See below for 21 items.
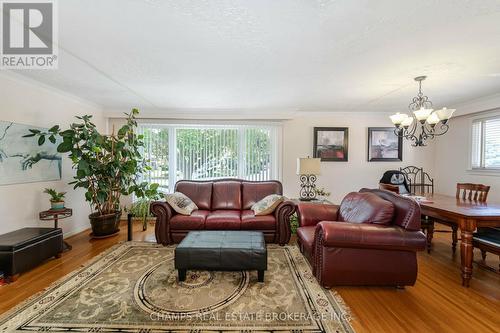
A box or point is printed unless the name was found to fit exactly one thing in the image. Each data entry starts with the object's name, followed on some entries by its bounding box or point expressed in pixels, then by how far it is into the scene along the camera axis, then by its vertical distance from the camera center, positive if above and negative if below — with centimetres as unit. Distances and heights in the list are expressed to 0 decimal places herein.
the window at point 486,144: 381 +40
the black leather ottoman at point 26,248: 237 -102
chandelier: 264 +62
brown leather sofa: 340 -92
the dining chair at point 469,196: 303 -44
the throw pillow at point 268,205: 355 -68
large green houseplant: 330 -4
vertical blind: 488 +28
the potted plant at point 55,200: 317 -55
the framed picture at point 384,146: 487 +42
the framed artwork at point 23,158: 281 +7
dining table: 223 -57
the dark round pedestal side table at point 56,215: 304 -75
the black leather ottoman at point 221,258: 228 -99
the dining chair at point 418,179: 488 -32
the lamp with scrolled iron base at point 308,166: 409 -4
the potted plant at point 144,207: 422 -88
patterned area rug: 175 -130
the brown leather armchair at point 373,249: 214 -86
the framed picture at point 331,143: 485 +48
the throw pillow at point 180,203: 352 -66
